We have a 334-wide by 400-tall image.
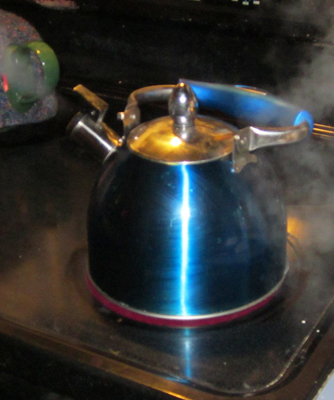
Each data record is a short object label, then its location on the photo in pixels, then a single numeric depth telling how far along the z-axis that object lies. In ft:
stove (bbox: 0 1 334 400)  1.72
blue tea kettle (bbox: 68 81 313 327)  1.85
